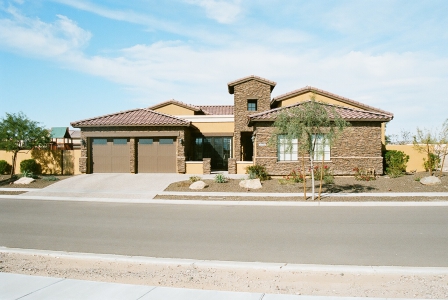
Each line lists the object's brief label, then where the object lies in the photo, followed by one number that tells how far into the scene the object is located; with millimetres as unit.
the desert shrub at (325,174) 21109
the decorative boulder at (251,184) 19783
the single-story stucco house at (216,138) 23391
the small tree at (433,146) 21984
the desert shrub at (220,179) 21281
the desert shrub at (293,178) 21478
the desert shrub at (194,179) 21531
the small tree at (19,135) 24531
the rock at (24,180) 22703
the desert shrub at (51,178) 23594
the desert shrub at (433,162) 23734
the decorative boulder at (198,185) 19859
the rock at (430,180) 19953
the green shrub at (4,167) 26922
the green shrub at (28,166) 26344
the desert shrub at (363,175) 22172
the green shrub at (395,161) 23566
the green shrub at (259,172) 22359
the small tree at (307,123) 15594
